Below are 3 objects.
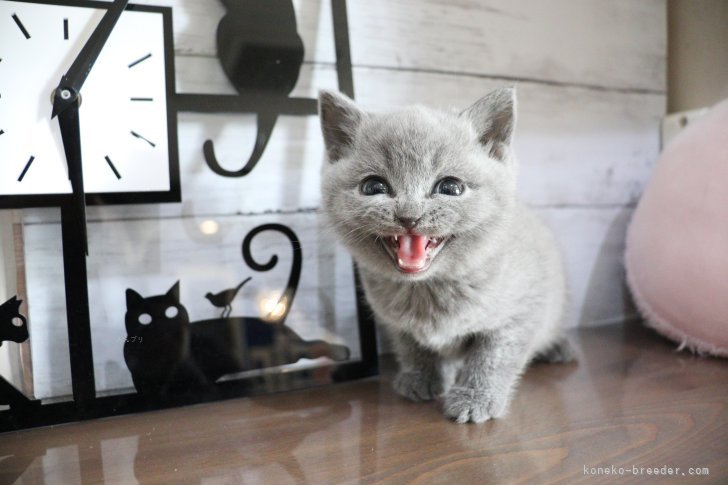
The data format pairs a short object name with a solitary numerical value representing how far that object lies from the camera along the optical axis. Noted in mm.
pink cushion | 365
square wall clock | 295
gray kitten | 277
